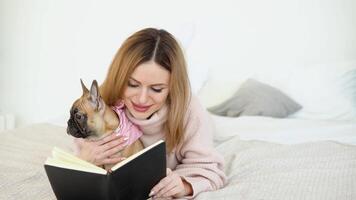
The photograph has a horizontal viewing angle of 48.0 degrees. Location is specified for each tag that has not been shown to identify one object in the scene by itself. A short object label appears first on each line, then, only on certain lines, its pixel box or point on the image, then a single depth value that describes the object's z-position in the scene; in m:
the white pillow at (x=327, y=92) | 2.10
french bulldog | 0.94
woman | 1.02
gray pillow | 2.12
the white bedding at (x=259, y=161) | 1.10
